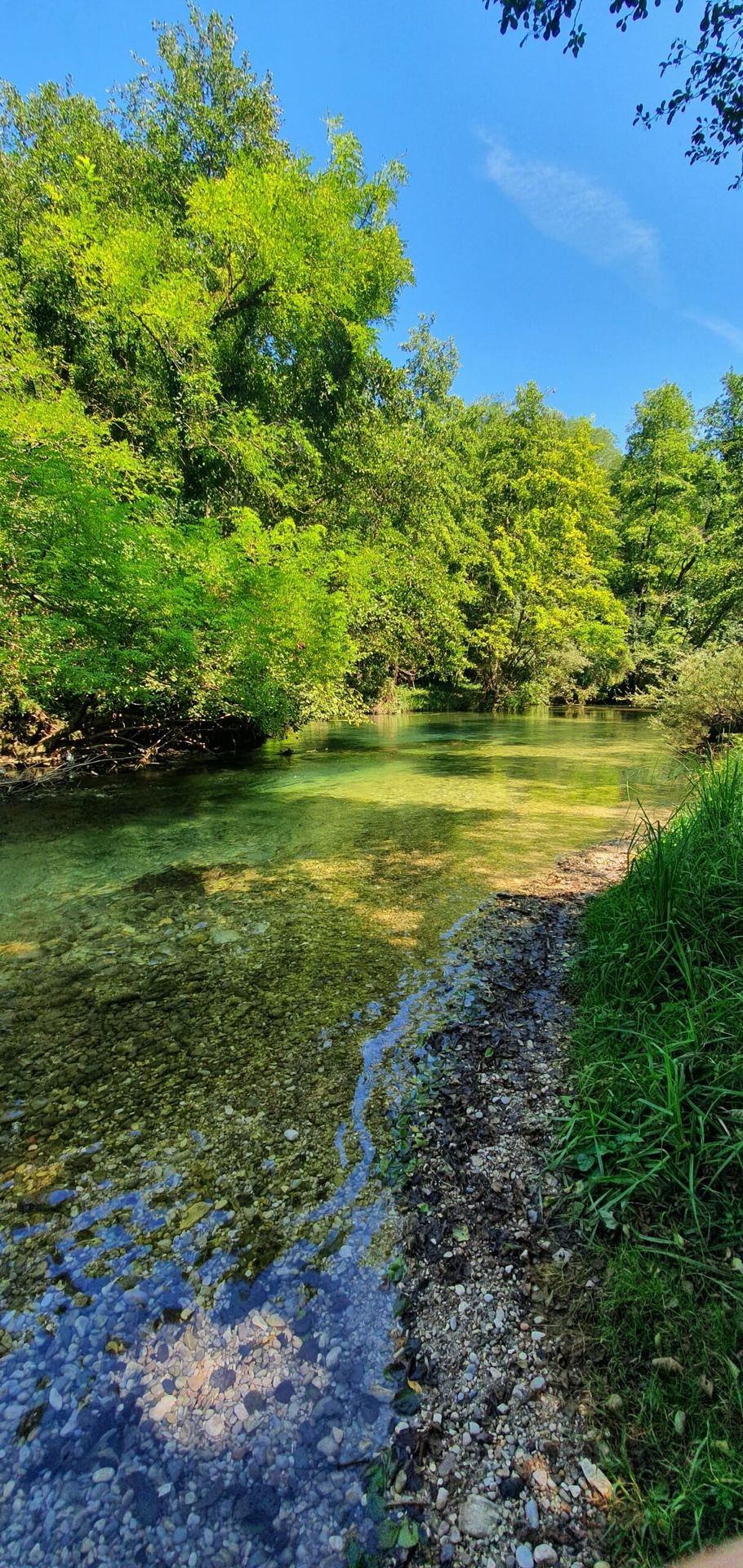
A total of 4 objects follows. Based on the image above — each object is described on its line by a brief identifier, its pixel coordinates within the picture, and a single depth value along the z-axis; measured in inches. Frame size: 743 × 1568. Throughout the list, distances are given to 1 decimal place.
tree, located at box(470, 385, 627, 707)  1258.6
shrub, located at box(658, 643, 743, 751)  453.1
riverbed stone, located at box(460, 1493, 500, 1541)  58.2
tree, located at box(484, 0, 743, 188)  169.3
